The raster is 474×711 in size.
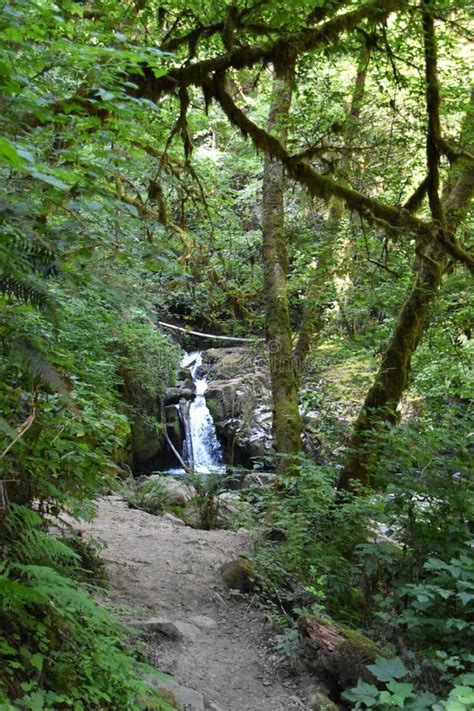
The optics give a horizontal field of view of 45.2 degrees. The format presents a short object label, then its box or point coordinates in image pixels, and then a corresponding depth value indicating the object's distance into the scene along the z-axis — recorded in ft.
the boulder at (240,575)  17.99
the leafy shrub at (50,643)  7.29
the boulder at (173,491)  30.68
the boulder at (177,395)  51.47
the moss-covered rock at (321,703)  11.82
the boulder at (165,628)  13.55
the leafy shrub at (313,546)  17.07
